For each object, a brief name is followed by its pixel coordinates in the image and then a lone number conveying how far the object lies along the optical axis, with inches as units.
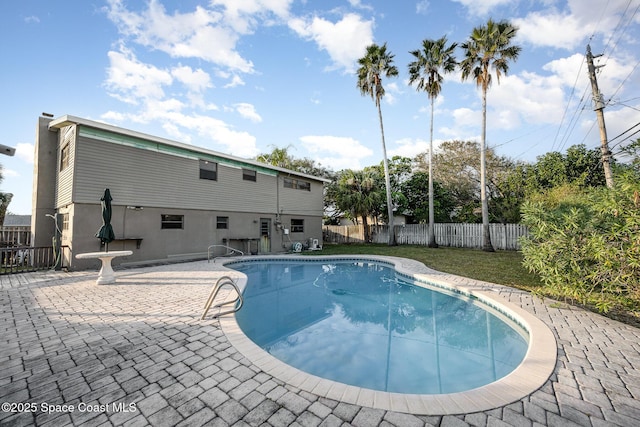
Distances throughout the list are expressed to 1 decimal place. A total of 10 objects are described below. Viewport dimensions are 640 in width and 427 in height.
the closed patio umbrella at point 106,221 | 301.3
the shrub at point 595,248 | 146.3
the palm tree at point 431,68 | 603.2
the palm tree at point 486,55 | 502.3
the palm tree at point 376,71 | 639.1
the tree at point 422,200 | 772.0
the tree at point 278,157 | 939.8
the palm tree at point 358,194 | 713.6
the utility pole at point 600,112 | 356.5
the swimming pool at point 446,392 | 87.9
